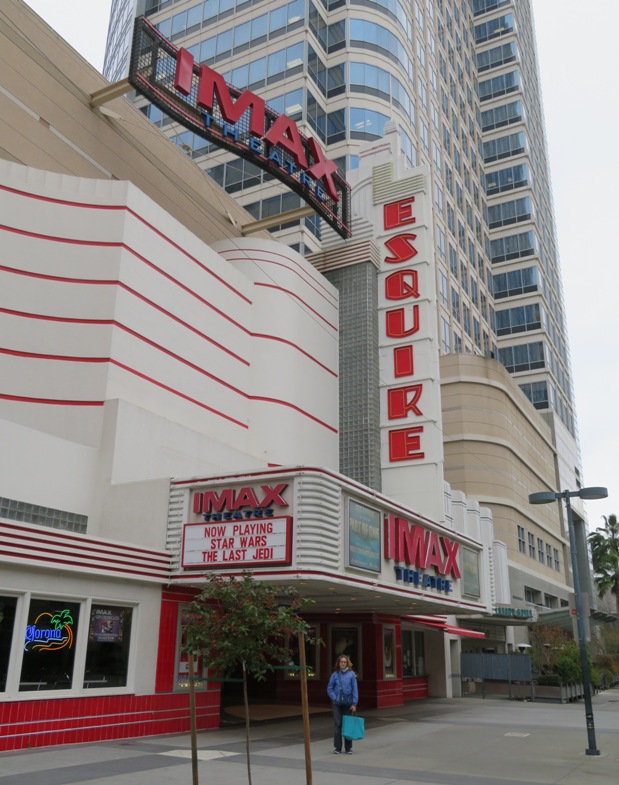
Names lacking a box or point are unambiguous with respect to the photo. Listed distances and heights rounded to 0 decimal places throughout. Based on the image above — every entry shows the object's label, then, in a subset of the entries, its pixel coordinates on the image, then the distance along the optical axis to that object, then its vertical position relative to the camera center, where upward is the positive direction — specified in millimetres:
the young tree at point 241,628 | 9367 +193
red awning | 29641 +811
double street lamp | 15247 +1086
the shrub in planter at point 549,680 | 31517 -1281
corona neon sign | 14469 +175
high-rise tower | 48906 +38503
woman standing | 15367 -912
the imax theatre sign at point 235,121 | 25109 +18308
